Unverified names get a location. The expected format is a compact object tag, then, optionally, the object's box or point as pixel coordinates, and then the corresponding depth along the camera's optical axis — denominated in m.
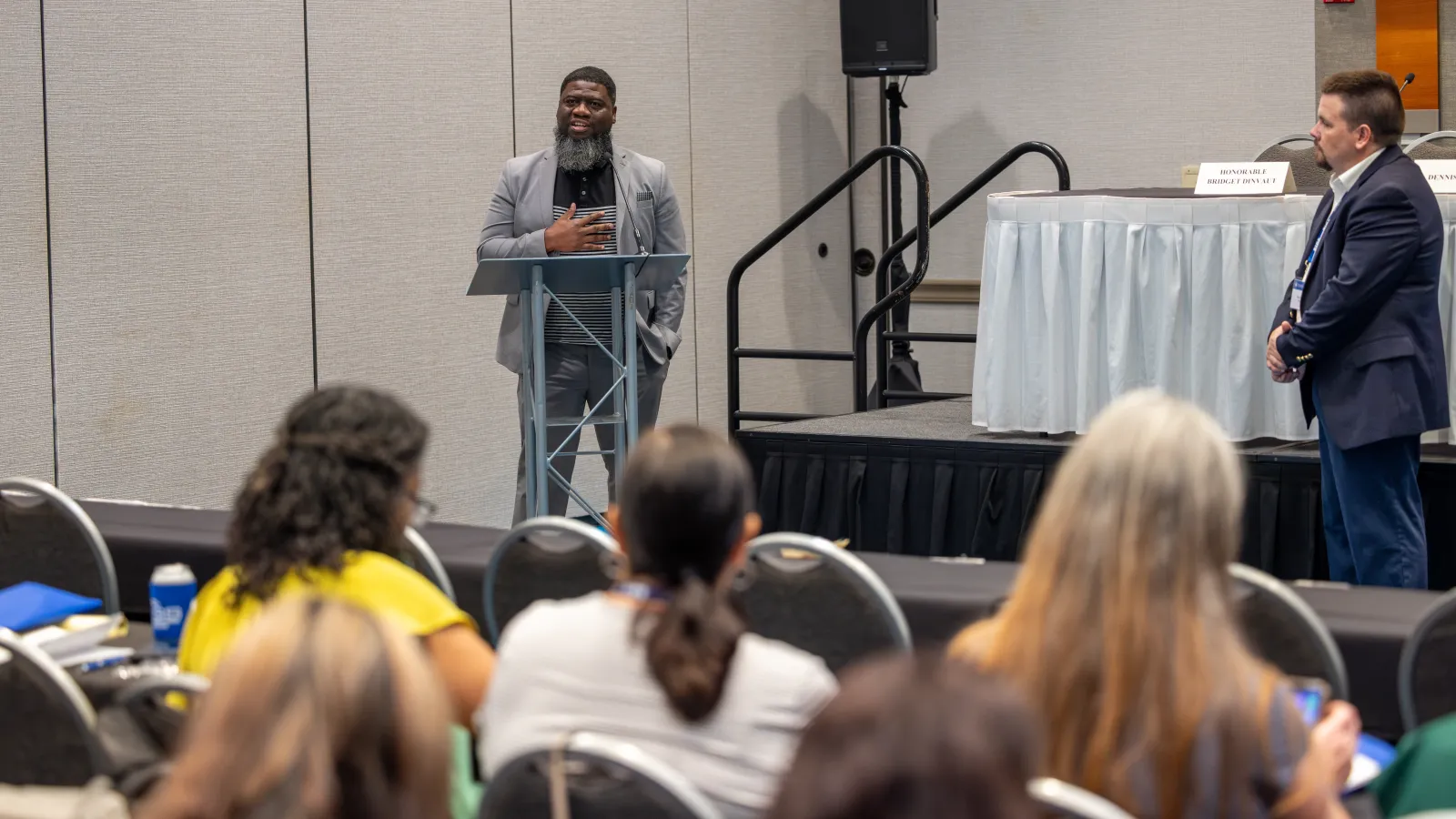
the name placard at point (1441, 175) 9.71
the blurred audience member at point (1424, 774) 3.28
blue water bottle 5.04
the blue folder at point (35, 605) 5.10
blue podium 8.89
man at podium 10.21
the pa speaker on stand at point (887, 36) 15.02
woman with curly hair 3.92
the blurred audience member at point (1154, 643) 2.94
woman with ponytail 3.23
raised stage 9.26
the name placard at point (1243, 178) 9.84
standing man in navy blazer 7.92
